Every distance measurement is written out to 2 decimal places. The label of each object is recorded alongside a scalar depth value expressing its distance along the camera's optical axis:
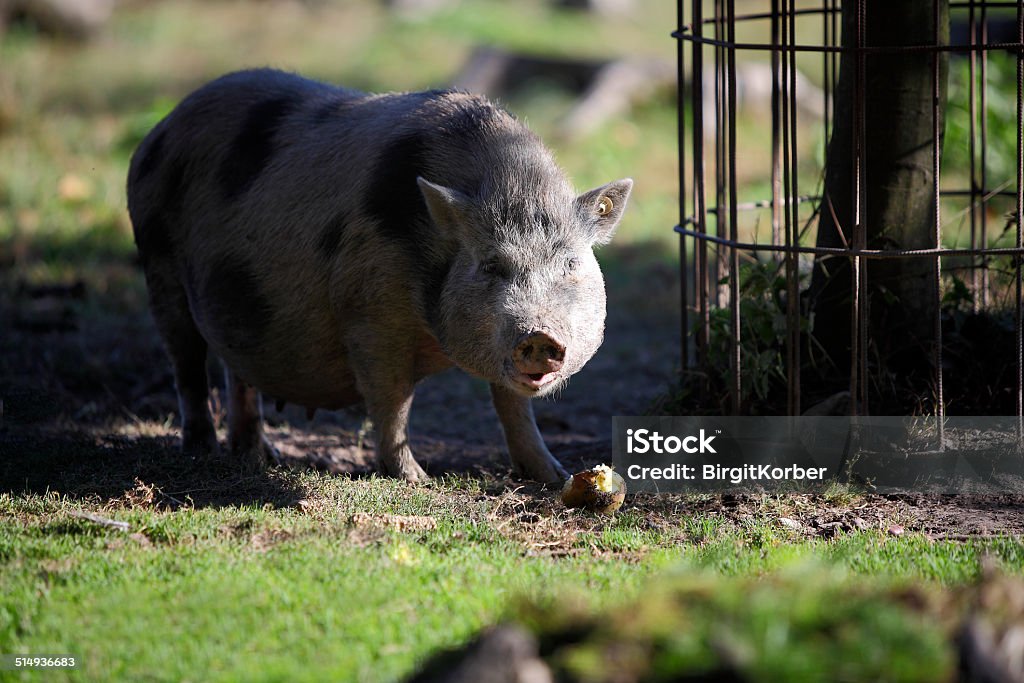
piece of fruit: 10.41
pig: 10.45
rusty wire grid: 10.49
